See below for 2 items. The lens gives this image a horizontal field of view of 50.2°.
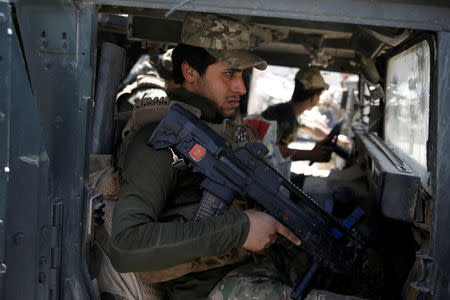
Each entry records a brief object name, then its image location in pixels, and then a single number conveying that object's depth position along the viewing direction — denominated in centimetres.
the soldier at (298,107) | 440
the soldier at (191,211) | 178
